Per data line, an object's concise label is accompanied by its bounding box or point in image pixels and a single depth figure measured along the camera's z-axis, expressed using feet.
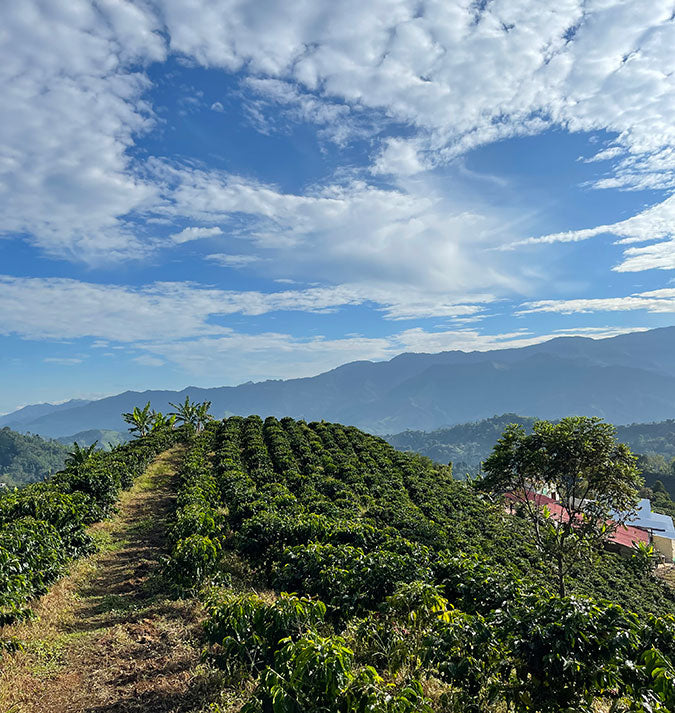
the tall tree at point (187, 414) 151.41
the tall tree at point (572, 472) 44.57
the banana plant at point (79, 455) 88.39
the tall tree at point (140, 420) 132.36
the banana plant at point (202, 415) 156.25
